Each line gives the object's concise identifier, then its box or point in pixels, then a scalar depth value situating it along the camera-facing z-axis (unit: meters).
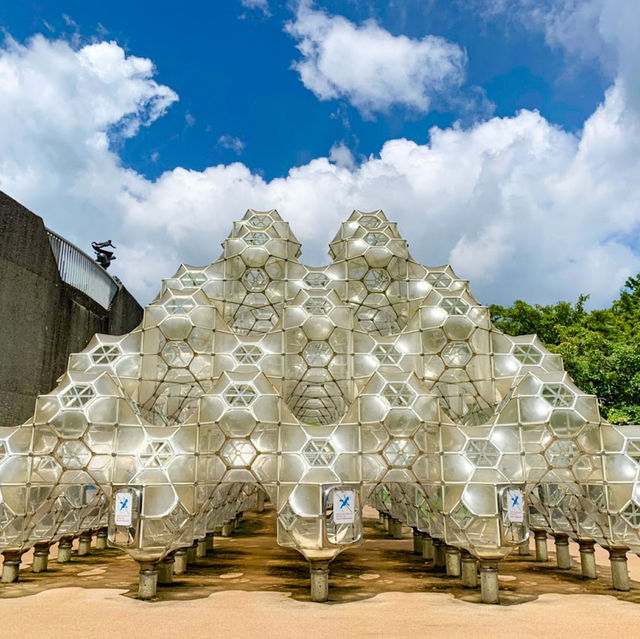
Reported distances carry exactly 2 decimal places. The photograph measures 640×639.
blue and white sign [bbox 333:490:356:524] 13.50
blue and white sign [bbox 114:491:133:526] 13.45
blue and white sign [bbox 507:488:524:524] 13.45
